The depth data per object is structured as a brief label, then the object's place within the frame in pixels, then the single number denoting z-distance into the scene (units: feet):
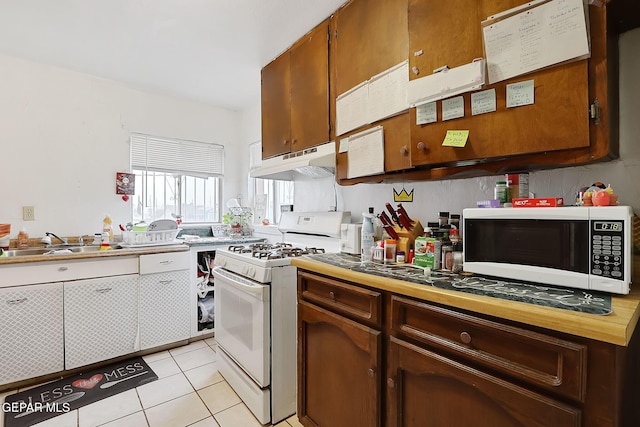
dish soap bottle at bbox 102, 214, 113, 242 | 8.64
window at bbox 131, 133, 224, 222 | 9.85
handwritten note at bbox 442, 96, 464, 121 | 3.73
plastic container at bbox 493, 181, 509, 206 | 3.74
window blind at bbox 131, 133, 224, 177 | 9.74
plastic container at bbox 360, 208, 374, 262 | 4.98
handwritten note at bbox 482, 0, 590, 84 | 2.86
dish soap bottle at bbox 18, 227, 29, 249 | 7.63
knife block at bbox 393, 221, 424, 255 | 4.77
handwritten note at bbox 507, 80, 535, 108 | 3.19
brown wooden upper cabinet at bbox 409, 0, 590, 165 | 2.96
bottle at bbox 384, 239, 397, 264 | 4.72
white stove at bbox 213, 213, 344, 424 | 5.41
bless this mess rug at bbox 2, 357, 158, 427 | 5.67
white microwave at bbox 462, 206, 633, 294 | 2.64
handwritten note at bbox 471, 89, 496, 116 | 3.46
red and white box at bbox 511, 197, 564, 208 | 3.12
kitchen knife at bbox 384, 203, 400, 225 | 4.99
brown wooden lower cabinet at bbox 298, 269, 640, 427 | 2.25
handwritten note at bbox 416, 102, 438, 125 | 3.99
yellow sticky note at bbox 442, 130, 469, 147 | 3.67
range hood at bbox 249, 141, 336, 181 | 5.88
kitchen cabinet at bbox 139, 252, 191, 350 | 7.84
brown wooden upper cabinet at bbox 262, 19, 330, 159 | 6.19
